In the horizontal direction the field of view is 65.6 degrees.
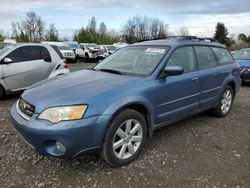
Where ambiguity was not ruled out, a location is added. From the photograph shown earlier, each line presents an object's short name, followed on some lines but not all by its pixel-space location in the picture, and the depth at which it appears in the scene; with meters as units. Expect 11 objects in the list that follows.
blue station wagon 2.16
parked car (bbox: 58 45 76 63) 15.77
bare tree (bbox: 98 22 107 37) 40.26
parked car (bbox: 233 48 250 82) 6.95
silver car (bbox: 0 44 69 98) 4.86
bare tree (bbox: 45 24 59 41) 35.44
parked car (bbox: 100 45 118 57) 17.11
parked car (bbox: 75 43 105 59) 17.06
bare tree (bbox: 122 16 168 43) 47.11
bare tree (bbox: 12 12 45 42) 33.34
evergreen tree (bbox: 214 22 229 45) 41.34
